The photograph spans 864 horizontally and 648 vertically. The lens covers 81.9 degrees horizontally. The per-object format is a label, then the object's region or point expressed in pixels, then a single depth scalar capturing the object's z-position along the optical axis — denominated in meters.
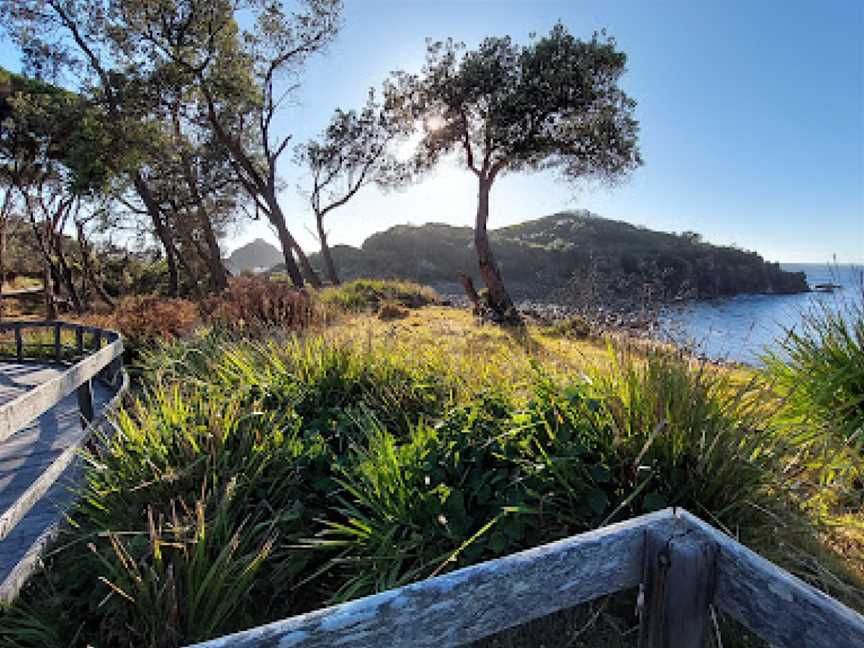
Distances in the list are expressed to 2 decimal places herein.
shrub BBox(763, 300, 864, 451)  3.37
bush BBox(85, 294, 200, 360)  9.13
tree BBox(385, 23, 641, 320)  12.10
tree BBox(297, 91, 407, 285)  22.45
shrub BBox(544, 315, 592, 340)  8.11
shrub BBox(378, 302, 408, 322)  13.03
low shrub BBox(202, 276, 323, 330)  8.15
